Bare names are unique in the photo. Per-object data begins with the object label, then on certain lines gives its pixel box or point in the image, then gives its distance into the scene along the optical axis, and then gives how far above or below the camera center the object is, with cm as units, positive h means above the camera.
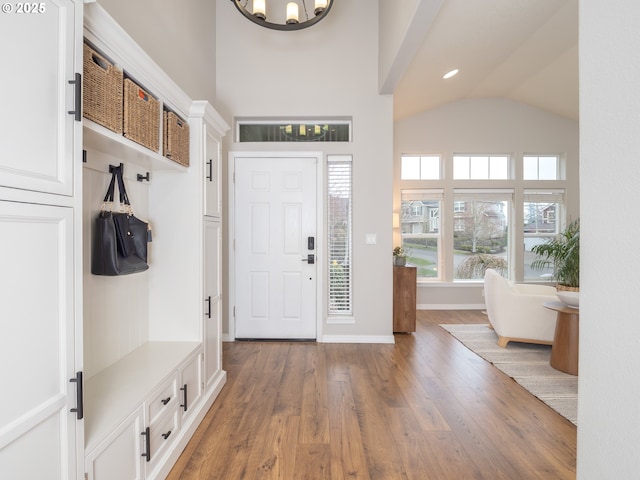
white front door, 392 -10
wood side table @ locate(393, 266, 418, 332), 419 -74
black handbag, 178 +0
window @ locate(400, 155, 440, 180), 575 +121
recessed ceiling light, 422 +207
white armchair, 357 -80
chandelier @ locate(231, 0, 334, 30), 294 +196
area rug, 255 -118
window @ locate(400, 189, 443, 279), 575 +11
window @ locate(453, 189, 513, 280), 573 +11
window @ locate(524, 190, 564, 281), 574 +32
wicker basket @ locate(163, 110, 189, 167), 206 +63
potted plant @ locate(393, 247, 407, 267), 432 -27
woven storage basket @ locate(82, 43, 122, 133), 135 +62
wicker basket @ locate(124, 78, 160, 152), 164 +63
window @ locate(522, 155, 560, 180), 578 +122
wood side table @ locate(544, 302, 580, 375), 298 -91
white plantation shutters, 393 +5
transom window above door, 398 +126
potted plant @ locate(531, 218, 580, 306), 360 -23
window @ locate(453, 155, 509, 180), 576 +121
